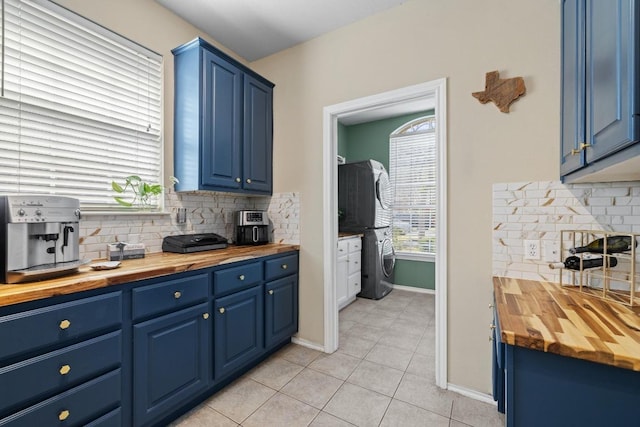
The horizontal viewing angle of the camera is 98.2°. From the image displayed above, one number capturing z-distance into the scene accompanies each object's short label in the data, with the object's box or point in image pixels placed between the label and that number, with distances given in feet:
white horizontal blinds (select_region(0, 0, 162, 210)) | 4.77
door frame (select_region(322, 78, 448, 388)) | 6.18
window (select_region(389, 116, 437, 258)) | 13.55
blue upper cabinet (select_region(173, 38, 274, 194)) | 6.70
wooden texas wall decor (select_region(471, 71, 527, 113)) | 5.40
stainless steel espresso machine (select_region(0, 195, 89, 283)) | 3.73
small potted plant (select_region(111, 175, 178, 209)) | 6.23
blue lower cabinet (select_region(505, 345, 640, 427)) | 2.58
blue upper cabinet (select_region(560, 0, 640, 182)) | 2.47
